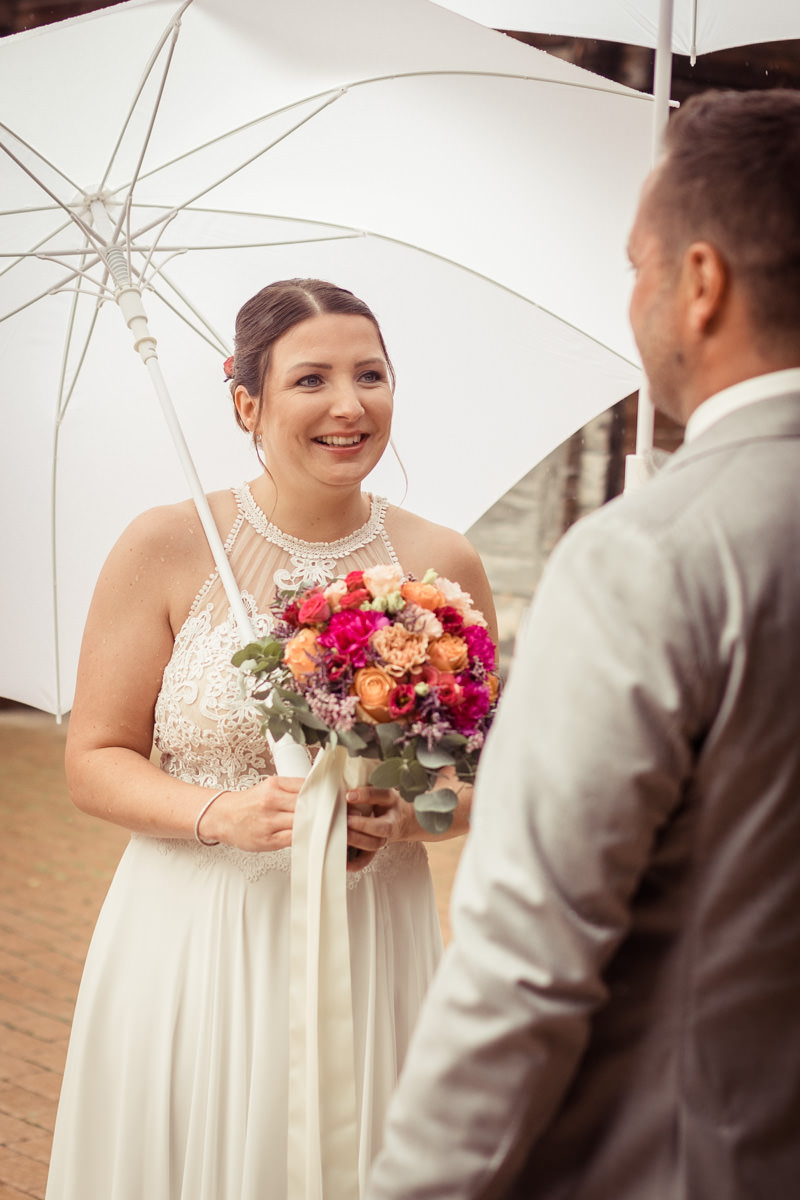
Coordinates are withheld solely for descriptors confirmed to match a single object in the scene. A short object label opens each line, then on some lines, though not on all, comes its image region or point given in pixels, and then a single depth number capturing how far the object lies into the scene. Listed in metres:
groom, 1.11
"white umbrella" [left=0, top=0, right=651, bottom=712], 2.67
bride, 2.43
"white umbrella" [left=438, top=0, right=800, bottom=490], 2.42
